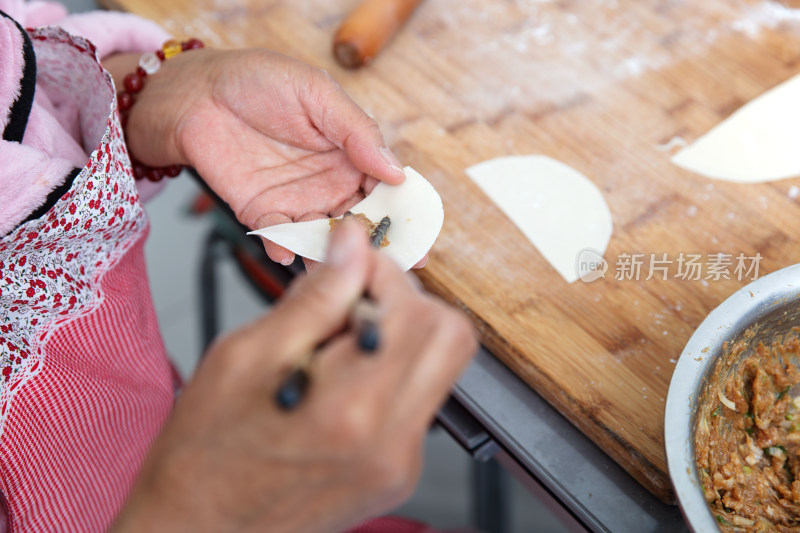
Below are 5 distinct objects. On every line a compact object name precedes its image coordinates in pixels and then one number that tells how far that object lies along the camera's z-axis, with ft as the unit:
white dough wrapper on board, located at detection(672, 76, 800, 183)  2.24
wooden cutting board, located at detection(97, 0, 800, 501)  2.06
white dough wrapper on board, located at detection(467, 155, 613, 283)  2.17
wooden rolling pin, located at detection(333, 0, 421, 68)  2.40
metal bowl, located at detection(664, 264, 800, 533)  1.78
